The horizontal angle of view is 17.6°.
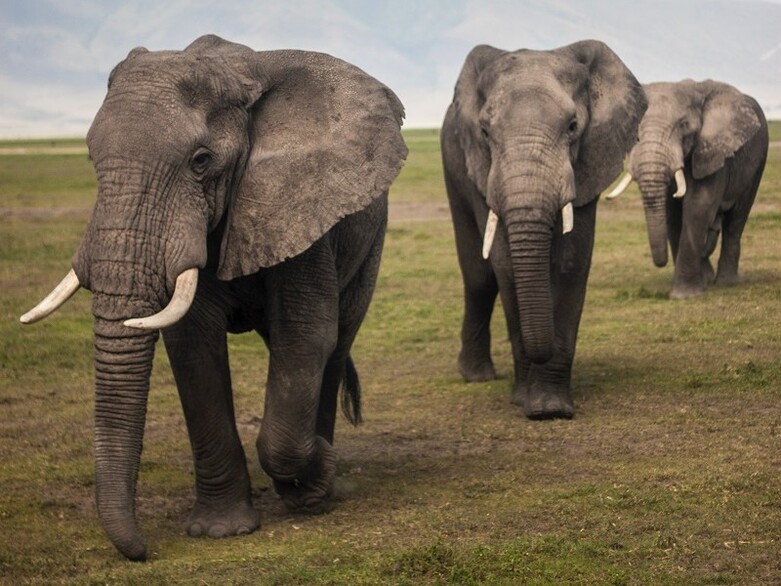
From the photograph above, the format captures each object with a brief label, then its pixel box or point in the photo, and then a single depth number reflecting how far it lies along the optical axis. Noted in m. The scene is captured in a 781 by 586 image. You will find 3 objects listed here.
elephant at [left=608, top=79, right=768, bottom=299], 24.25
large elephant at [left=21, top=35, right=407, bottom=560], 10.12
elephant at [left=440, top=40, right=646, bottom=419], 15.11
